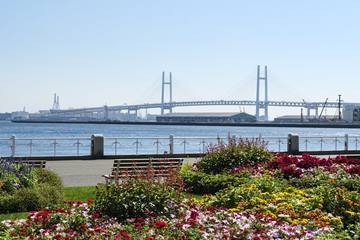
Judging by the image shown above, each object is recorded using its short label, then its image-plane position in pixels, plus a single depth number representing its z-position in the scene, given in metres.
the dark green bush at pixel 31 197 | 10.84
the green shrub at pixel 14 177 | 11.55
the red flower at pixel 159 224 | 7.40
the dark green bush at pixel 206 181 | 13.49
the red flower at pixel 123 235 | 6.83
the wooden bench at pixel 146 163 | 13.34
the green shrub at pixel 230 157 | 15.70
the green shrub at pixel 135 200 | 8.84
